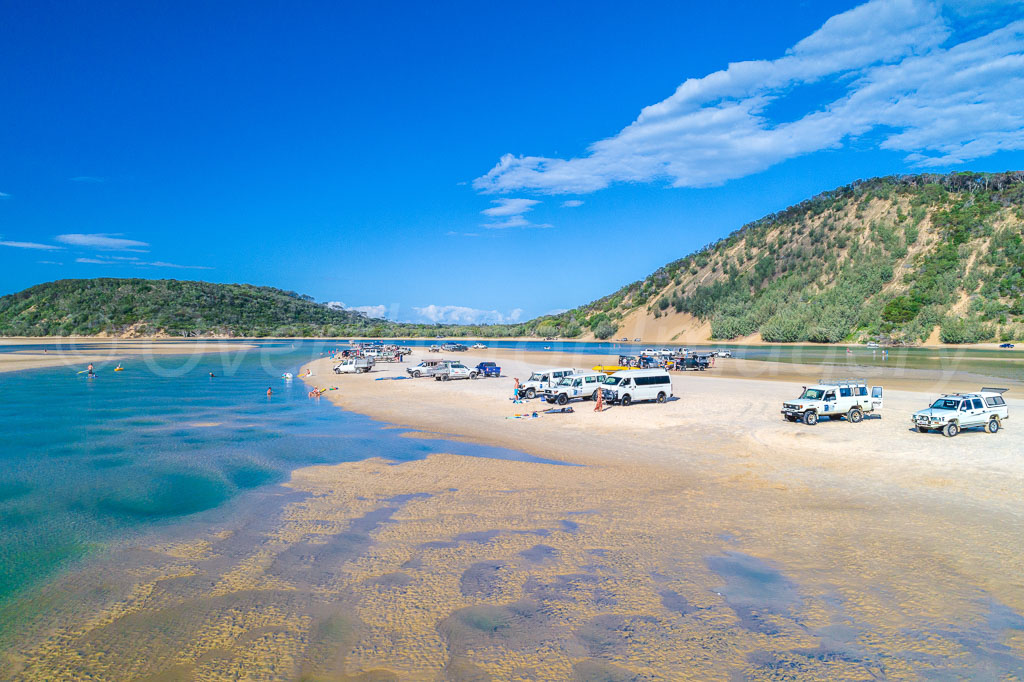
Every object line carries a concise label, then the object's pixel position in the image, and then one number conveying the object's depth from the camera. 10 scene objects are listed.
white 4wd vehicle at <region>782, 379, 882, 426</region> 27.77
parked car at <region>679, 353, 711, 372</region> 66.50
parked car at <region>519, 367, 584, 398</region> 38.94
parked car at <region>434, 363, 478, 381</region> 54.19
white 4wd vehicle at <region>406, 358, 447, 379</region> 56.47
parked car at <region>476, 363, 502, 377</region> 56.75
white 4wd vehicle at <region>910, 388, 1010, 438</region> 24.34
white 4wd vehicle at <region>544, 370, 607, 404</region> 36.66
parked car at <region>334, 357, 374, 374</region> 64.69
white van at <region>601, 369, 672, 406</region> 35.72
